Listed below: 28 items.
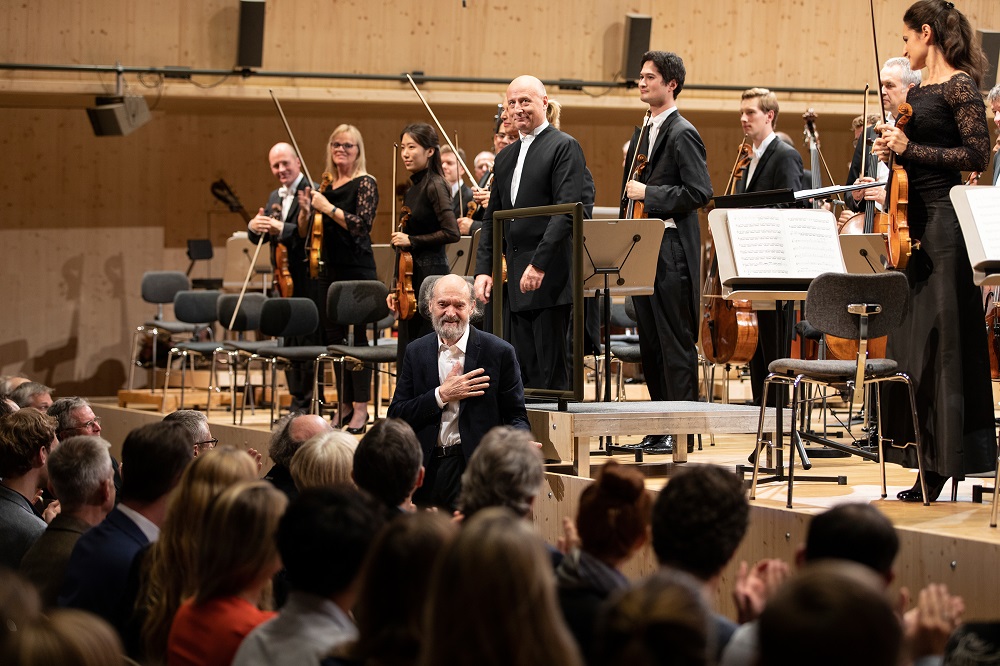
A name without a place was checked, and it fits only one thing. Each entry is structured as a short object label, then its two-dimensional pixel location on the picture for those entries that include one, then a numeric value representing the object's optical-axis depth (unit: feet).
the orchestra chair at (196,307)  64.34
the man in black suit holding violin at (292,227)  52.03
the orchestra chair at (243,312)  57.31
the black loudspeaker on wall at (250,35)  69.05
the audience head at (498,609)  11.47
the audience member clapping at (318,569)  15.23
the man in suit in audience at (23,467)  24.99
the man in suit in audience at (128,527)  20.06
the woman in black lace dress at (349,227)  47.14
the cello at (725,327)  39.81
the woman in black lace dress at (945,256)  29.86
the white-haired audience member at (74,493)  22.39
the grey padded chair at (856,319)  29.96
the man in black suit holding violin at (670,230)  39.73
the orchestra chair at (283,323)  49.70
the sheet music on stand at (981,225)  26.55
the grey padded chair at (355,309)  46.09
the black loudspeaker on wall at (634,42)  74.08
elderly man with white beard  32.42
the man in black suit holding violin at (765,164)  43.73
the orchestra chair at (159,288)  72.33
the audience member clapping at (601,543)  16.37
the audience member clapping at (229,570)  16.44
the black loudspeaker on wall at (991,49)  74.38
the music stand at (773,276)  34.12
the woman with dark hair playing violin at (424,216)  44.80
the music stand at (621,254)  37.65
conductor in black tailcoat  34.83
